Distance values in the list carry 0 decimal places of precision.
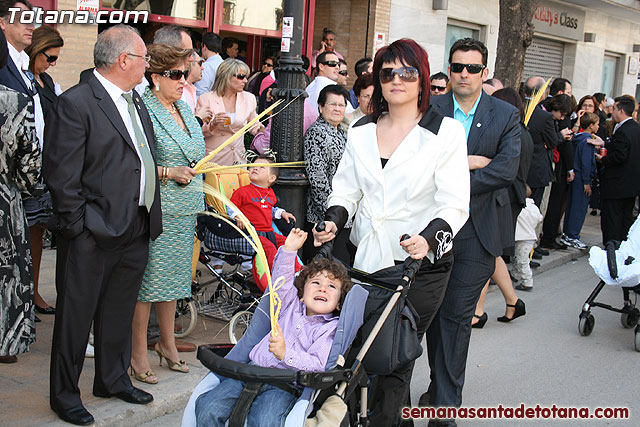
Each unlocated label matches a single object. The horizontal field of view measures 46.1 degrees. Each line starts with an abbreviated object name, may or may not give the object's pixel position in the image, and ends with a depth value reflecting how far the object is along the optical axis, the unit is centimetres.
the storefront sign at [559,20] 2216
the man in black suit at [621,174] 1055
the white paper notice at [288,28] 674
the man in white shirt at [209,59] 940
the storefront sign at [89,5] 976
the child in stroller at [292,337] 336
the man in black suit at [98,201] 416
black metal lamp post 673
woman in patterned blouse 686
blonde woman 693
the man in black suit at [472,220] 476
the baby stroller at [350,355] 333
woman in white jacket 394
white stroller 703
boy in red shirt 602
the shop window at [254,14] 1261
